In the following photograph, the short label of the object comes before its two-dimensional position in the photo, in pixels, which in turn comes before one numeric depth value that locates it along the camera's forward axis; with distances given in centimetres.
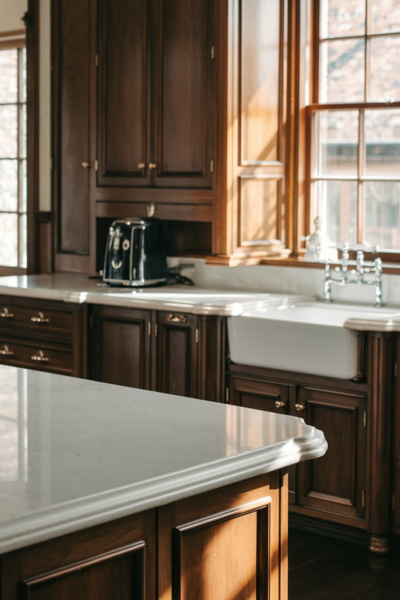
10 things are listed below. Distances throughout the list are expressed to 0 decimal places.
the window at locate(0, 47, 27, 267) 568
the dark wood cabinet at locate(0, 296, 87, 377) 441
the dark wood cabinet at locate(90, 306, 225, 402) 393
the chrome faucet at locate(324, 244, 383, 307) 402
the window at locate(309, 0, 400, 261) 423
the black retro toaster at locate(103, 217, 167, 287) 452
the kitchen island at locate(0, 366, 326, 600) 139
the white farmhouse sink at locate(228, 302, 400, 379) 354
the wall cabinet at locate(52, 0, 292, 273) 421
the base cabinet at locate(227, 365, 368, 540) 357
